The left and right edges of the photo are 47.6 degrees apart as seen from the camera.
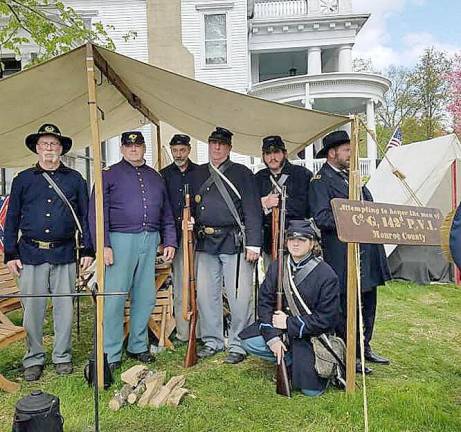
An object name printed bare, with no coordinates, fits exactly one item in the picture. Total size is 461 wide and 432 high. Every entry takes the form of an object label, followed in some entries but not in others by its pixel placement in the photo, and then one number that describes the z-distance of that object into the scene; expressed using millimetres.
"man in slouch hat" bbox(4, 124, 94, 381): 3615
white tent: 7184
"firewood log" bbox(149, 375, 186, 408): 3178
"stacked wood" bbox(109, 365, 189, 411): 3174
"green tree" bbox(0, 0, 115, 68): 6648
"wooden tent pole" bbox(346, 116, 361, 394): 3266
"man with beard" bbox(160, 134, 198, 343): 4344
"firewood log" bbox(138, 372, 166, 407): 3182
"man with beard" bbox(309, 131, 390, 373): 3705
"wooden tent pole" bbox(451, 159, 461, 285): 7266
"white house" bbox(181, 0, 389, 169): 14125
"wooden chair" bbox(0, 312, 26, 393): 3392
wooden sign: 2791
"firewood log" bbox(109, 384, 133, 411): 3121
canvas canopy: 3424
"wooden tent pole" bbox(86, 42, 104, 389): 3365
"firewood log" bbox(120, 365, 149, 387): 3307
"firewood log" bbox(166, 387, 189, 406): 3197
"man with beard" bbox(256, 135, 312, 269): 4086
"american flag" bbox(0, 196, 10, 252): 7971
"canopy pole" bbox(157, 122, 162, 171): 5453
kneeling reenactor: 3322
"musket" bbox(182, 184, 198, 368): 3947
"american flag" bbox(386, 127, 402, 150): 9087
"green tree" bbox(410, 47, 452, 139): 26422
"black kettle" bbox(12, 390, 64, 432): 2349
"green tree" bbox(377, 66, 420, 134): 28203
